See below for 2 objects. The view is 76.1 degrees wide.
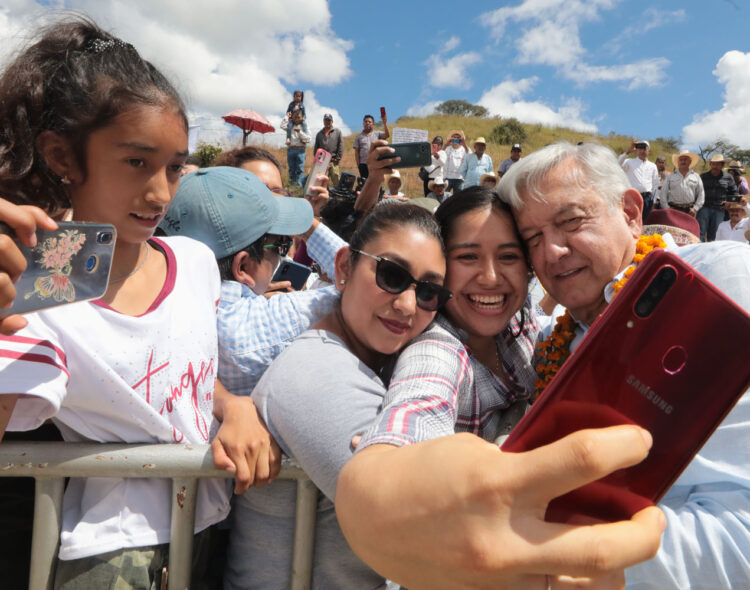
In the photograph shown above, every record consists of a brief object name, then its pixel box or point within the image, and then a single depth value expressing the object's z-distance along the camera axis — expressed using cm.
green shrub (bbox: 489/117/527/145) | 3488
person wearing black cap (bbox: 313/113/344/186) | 1271
